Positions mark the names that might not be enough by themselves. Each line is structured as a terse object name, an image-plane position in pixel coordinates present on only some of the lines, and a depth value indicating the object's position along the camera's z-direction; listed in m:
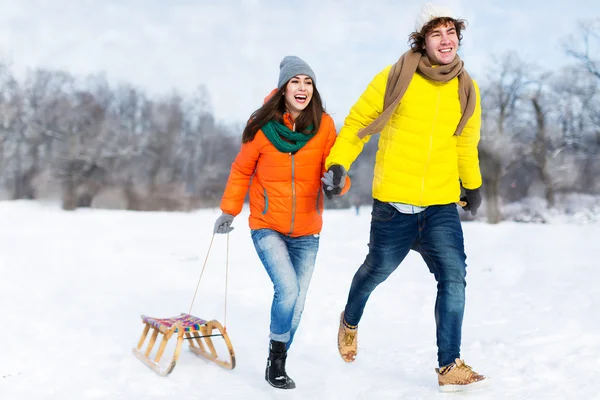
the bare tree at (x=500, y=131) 23.19
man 3.25
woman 3.56
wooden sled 3.91
